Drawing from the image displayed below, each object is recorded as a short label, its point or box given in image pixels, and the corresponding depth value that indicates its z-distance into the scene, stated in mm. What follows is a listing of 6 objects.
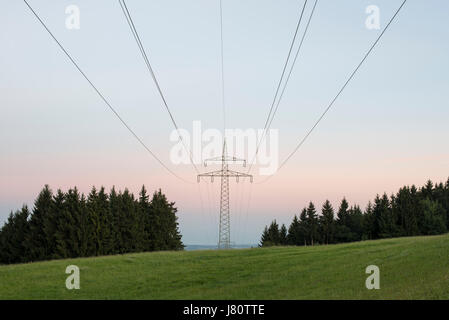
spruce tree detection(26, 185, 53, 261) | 92000
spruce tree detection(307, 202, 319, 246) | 150500
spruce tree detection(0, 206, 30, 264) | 97438
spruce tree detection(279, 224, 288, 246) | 165125
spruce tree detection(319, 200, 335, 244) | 150875
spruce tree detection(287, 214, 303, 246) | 155375
